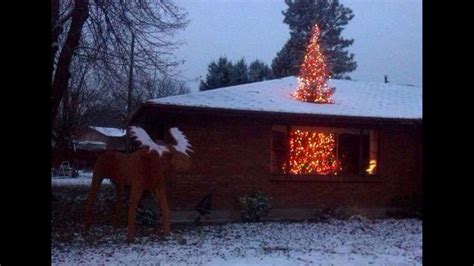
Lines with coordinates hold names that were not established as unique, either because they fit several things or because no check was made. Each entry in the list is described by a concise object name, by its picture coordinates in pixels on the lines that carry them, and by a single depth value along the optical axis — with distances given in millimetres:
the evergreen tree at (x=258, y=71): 38397
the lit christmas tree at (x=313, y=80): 17062
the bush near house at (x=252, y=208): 14180
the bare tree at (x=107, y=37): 13602
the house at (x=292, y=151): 14445
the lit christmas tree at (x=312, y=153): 15992
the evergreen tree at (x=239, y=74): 35969
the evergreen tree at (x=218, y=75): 35594
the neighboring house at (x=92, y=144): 44219
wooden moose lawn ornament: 11255
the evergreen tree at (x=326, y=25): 44562
